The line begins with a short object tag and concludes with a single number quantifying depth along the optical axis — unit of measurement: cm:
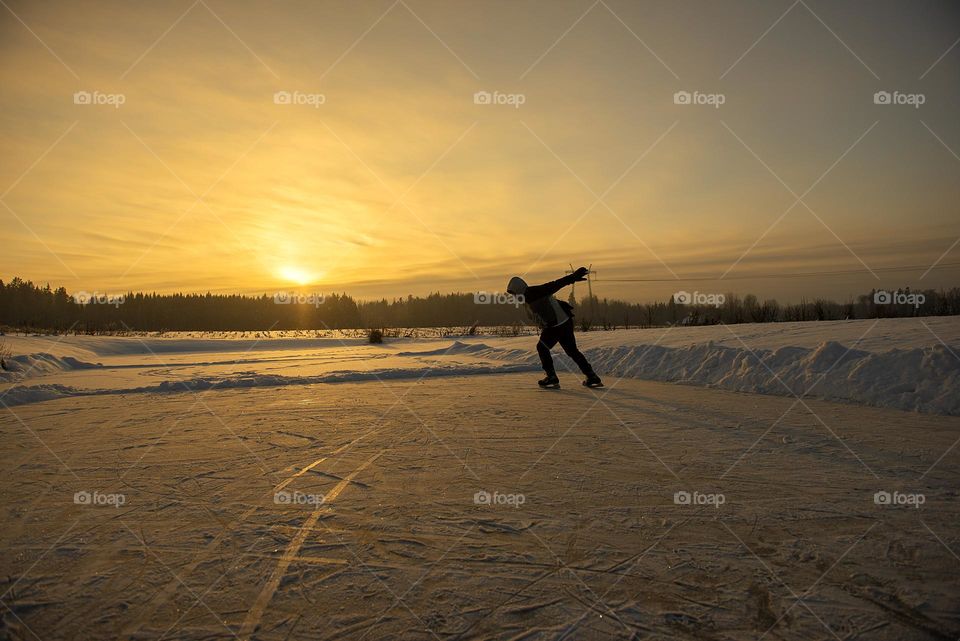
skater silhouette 1087
